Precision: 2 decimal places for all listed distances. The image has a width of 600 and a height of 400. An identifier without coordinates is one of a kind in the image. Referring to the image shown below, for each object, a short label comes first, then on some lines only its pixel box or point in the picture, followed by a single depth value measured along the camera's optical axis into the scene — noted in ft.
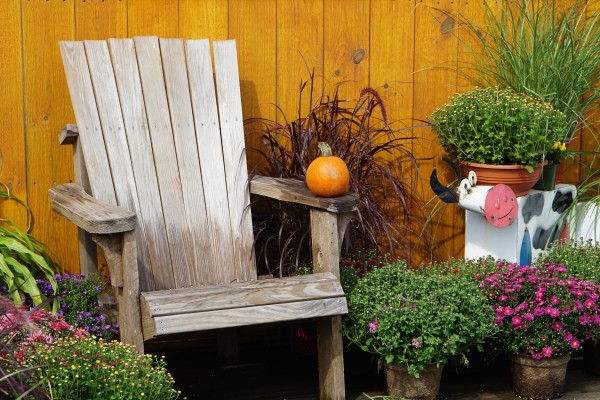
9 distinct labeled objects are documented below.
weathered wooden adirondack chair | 9.56
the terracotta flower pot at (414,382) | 9.77
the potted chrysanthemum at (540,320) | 9.91
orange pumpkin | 9.39
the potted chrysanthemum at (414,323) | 9.41
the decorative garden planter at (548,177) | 11.68
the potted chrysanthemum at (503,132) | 11.01
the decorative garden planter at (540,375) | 10.14
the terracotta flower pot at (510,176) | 11.14
